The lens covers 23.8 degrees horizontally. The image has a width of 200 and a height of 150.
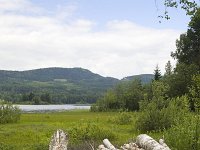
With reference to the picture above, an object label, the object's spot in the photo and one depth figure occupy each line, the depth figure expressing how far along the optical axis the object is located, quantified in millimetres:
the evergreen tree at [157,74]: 84938
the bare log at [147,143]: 14594
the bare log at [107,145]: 16681
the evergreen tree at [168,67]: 111162
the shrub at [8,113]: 43638
